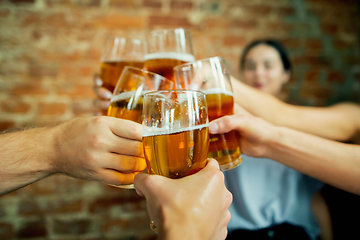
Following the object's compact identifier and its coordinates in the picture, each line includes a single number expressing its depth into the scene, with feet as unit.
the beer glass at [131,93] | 1.95
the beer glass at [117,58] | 2.75
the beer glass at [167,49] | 2.41
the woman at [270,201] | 3.70
